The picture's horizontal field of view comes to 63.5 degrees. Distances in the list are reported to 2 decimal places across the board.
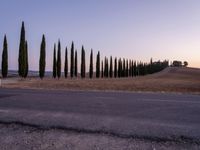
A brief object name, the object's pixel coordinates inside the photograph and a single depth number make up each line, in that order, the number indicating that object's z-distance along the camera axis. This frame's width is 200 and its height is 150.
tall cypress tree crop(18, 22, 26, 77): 26.00
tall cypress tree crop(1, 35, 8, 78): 27.70
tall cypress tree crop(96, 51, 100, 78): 40.98
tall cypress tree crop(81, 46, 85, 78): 36.91
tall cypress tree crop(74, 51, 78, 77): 35.81
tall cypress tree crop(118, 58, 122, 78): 47.37
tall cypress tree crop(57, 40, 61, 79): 32.72
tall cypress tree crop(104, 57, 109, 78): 43.97
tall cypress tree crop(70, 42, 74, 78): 35.21
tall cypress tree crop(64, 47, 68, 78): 34.77
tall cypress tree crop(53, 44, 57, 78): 32.70
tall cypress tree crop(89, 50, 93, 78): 38.58
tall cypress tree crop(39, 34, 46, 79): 29.16
